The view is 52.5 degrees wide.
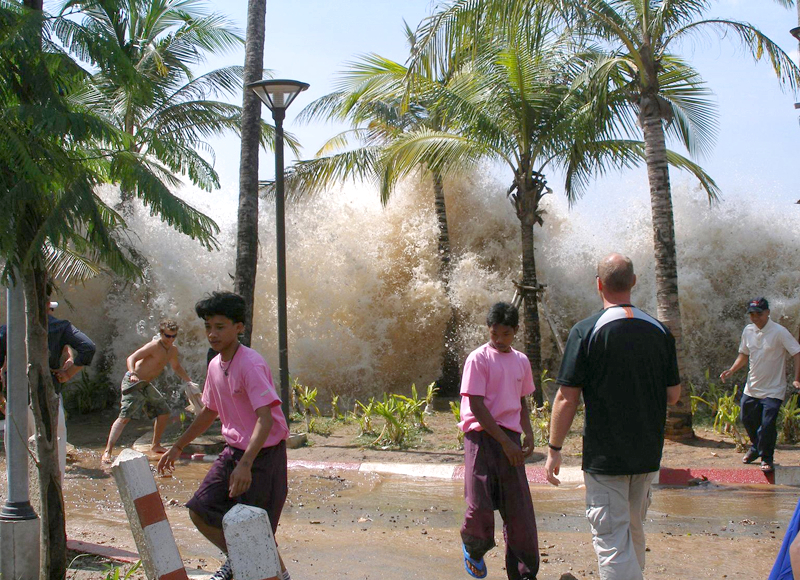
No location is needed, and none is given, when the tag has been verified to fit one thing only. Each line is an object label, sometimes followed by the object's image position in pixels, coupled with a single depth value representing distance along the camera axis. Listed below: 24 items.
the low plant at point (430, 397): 12.07
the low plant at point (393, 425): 10.60
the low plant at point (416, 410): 11.34
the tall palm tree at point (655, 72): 10.34
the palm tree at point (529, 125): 12.04
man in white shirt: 8.30
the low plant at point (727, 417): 10.12
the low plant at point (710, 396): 11.35
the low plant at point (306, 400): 12.26
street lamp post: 10.98
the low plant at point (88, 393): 15.79
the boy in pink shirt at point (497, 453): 4.59
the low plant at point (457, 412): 10.73
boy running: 4.16
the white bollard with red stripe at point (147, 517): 3.84
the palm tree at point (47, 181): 3.88
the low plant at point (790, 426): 9.91
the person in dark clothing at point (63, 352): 6.86
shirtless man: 9.65
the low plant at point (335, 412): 12.73
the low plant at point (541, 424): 10.40
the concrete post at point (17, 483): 4.40
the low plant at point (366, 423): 11.43
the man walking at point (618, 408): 3.83
